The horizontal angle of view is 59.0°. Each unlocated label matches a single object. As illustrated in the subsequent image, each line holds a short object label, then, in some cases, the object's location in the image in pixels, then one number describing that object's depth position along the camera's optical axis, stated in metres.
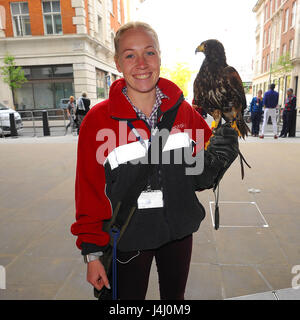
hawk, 1.32
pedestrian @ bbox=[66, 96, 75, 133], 14.00
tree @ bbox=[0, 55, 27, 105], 18.00
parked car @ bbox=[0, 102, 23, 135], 12.62
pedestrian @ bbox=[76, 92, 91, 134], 11.72
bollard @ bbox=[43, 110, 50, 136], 12.77
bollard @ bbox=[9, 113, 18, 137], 12.38
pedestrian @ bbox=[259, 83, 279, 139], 7.00
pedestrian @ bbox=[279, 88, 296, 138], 10.45
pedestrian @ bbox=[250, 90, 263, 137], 10.86
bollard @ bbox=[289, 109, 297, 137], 10.35
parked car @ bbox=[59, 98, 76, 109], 19.09
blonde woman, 1.41
